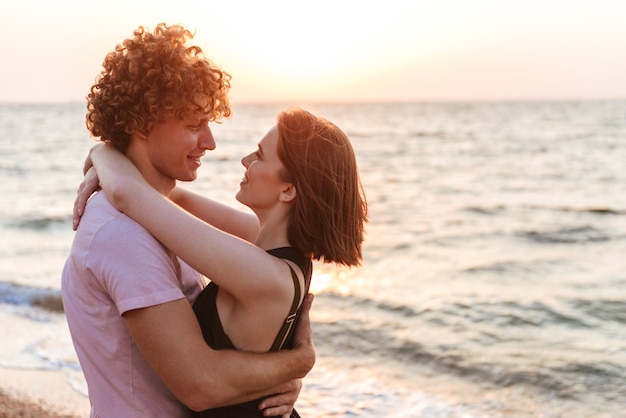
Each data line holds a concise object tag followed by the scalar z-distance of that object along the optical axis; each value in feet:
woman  8.11
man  7.88
